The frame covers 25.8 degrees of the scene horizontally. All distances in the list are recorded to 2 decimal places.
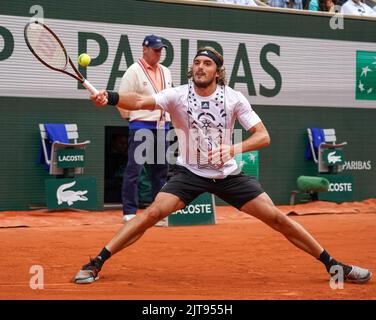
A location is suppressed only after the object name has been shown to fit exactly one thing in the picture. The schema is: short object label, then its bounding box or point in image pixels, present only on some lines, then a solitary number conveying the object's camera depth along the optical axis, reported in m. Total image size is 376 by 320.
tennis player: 6.30
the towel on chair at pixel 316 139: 13.98
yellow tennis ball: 6.71
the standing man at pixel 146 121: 10.53
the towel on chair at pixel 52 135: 11.66
